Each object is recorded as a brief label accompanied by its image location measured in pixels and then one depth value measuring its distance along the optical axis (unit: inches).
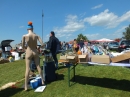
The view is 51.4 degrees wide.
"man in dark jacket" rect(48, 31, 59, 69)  261.4
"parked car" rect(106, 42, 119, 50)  807.5
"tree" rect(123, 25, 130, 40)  2142.0
